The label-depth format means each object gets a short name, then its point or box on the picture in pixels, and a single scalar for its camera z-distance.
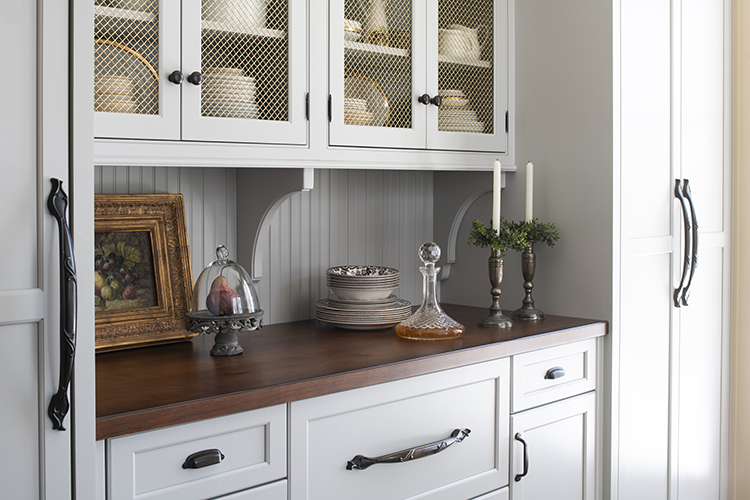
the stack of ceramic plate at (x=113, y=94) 1.35
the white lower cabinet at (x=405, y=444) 1.14
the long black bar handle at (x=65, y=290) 0.96
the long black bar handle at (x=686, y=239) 2.22
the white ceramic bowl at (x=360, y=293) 1.85
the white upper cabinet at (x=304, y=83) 1.39
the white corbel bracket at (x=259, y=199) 1.68
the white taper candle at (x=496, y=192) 1.91
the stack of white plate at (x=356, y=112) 1.74
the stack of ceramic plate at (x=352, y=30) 1.74
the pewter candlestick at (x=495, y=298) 1.89
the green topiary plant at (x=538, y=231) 2.00
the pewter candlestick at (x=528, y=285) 2.02
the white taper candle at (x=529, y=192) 2.03
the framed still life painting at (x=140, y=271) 1.57
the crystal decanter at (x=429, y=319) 1.70
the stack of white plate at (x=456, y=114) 1.98
